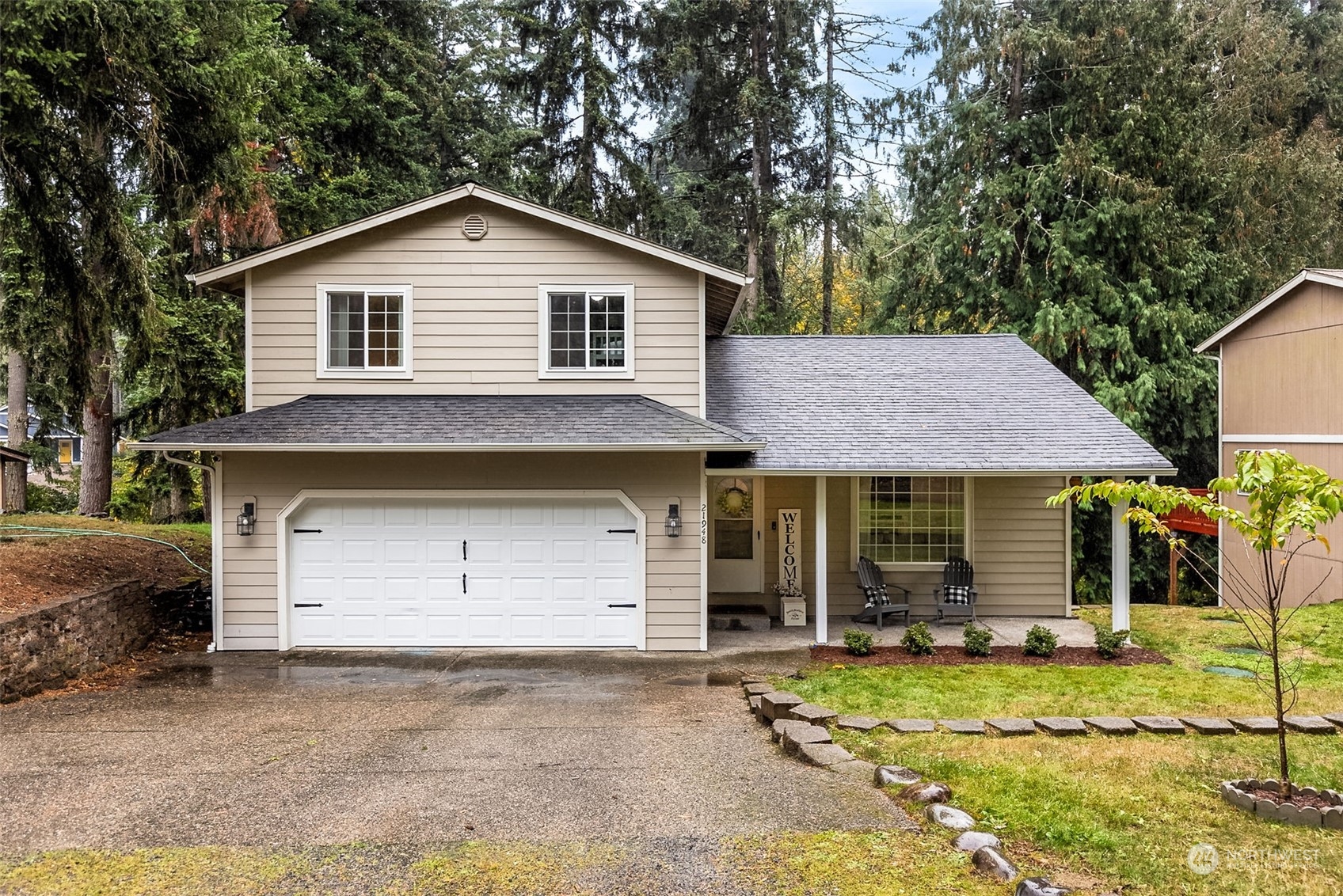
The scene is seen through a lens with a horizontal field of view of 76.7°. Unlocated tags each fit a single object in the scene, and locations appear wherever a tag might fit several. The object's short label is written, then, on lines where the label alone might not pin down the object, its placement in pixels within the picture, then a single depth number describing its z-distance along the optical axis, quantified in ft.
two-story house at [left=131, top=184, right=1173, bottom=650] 32.65
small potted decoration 37.35
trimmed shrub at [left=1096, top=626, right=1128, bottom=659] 31.65
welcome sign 39.65
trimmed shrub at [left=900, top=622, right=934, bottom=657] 31.65
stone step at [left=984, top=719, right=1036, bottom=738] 21.20
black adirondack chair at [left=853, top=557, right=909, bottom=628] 36.78
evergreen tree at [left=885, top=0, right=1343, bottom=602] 57.67
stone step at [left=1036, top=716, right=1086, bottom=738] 21.11
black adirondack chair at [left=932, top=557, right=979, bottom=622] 37.35
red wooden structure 47.93
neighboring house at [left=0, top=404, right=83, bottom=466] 114.93
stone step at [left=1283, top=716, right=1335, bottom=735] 21.35
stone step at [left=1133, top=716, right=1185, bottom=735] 21.31
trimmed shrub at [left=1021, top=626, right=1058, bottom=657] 31.50
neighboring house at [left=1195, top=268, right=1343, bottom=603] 42.63
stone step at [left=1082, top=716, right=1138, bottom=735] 21.16
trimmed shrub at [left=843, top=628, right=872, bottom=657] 31.32
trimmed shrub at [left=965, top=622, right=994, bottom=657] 31.45
